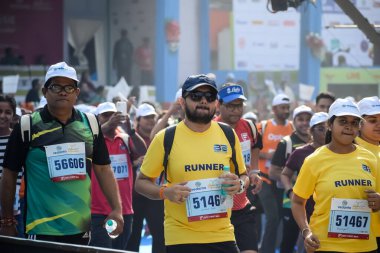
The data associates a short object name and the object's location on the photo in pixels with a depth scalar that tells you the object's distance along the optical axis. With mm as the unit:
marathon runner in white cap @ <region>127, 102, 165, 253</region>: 10602
